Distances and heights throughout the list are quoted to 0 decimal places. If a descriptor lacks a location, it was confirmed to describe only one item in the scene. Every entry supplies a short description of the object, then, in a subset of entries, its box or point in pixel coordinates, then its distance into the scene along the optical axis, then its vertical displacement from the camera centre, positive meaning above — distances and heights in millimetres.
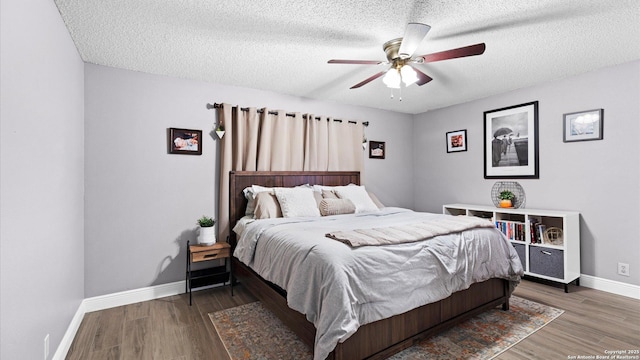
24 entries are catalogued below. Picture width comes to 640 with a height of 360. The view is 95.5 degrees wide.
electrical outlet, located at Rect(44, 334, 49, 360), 1696 -985
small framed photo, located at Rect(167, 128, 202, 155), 3211 +441
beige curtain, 3459 +491
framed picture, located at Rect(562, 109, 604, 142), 3217 +625
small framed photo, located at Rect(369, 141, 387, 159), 4840 +519
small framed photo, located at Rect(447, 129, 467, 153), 4562 +635
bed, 1809 -1006
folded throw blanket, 1991 -396
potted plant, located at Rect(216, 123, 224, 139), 3412 +578
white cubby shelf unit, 3160 -713
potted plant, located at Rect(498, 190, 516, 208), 3871 -244
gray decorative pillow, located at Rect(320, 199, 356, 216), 3359 -313
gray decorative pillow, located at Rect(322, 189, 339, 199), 3619 -176
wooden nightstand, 2996 -978
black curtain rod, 3457 +887
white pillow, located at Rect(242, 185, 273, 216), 3385 -171
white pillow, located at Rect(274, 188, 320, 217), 3195 -250
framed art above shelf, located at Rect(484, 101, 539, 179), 3766 +518
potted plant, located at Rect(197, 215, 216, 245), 3102 -560
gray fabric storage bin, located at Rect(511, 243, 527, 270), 3484 -881
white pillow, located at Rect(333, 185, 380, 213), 3660 -214
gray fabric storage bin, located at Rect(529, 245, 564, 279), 3178 -919
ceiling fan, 1997 +959
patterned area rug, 2055 -1220
